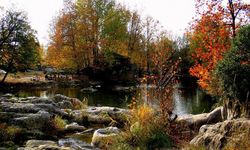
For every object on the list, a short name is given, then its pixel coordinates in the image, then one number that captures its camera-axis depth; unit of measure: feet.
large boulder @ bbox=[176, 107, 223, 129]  42.70
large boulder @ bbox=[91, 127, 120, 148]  34.30
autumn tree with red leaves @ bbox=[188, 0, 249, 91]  59.62
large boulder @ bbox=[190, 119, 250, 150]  22.54
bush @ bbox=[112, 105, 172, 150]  30.35
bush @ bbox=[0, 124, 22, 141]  36.59
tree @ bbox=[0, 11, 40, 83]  120.06
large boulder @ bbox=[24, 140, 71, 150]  30.09
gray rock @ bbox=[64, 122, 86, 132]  45.00
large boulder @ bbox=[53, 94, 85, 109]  62.34
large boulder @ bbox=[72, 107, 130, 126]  50.01
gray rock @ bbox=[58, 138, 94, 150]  35.47
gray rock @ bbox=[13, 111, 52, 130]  41.63
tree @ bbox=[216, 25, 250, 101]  31.99
